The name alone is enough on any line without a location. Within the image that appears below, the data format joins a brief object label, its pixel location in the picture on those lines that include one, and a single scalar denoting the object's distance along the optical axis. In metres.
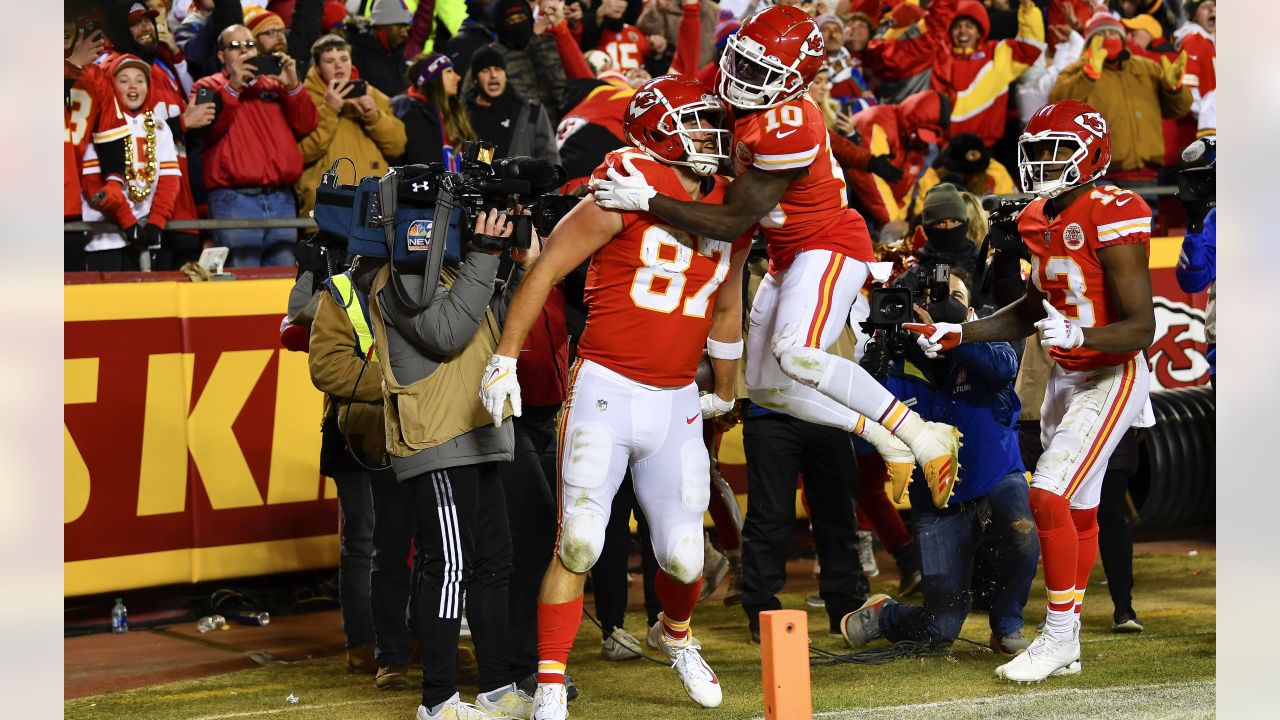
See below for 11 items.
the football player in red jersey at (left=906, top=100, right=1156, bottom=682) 10.98
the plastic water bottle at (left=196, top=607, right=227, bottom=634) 14.95
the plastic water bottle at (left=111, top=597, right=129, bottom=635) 14.94
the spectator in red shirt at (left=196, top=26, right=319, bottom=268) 17.02
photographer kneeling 12.25
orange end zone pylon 8.46
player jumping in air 10.20
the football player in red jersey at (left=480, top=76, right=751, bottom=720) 10.02
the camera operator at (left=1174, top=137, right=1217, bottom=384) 12.39
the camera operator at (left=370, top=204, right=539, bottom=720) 10.09
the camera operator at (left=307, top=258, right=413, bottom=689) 10.86
